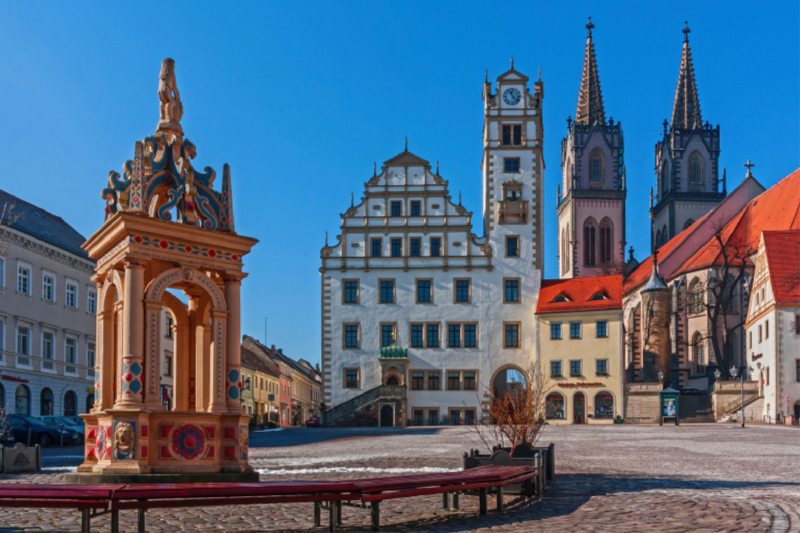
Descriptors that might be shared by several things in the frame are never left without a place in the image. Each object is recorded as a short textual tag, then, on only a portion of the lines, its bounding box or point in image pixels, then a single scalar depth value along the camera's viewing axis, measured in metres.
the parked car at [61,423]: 28.73
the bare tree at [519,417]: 12.18
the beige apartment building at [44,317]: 35.91
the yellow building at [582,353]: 48.50
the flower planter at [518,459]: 10.38
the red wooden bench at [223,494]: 6.82
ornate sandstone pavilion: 10.76
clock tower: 50.47
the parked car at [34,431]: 26.69
